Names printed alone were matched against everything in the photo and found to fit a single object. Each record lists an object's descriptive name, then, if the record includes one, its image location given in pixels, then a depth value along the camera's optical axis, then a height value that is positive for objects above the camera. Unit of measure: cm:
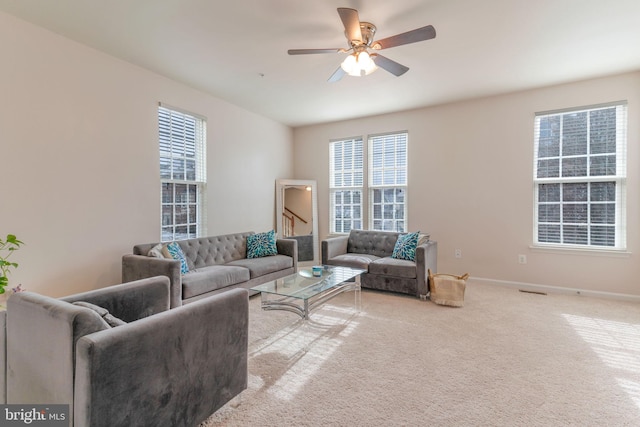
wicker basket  372 -97
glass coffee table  298 -78
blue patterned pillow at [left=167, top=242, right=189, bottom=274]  352 -53
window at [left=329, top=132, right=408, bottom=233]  548 +45
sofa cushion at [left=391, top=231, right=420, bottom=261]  437 -55
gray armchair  122 -68
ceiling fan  238 +134
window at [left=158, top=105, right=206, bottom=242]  407 +48
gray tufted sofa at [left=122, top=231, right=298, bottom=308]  314 -73
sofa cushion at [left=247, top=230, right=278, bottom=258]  463 -56
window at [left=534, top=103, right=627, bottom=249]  403 +42
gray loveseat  401 -74
